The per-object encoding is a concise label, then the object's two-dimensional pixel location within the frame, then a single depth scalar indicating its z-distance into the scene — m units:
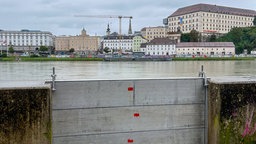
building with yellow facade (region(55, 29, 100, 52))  157.62
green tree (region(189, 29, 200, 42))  127.56
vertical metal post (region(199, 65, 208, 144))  8.39
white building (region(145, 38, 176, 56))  121.81
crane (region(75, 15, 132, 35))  146.94
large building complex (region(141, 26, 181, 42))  155.25
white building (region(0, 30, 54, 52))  160.75
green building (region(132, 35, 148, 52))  144.88
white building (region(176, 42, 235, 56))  115.00
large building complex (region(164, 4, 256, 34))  145.38
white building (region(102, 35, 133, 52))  150.50
